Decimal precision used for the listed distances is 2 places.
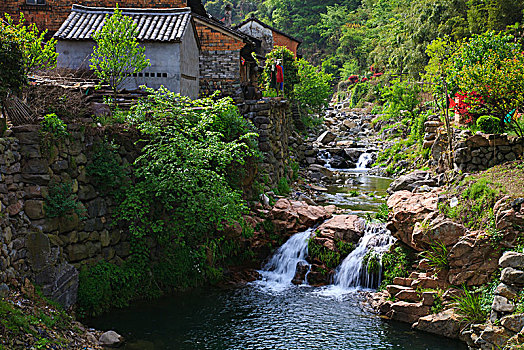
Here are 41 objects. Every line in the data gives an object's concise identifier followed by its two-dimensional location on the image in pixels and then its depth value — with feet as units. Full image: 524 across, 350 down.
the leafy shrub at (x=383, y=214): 48.08
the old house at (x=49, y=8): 67.10
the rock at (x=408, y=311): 35.83
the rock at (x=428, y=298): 35.91
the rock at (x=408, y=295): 37.09
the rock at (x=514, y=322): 29.27
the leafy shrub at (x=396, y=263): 40.81
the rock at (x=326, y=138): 108.88
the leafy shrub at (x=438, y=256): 36.99
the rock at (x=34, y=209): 33.04
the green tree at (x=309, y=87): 122.83
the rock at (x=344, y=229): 46.51
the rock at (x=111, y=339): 31.73
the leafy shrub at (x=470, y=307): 32.90
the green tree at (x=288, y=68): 105.09
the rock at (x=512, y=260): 31.78
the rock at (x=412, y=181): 62.13
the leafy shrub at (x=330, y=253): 44.93
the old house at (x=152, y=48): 55.88
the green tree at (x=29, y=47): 34.30
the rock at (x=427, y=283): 36.70
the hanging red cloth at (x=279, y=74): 81.15
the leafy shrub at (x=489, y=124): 48.01
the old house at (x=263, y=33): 132.57
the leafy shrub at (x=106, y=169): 38.37
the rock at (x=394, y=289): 37.96
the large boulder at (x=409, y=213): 40.50
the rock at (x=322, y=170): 84.02
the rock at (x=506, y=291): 30.71
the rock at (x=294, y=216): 49.60
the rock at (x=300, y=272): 44.29
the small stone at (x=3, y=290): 28.35
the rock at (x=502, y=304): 30.42
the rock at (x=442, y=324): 33.55
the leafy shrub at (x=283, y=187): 62.23
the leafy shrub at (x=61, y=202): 34.09
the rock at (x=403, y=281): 38.63
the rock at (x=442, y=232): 37.04
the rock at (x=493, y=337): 29.75
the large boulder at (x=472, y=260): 34.58
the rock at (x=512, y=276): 30.80
